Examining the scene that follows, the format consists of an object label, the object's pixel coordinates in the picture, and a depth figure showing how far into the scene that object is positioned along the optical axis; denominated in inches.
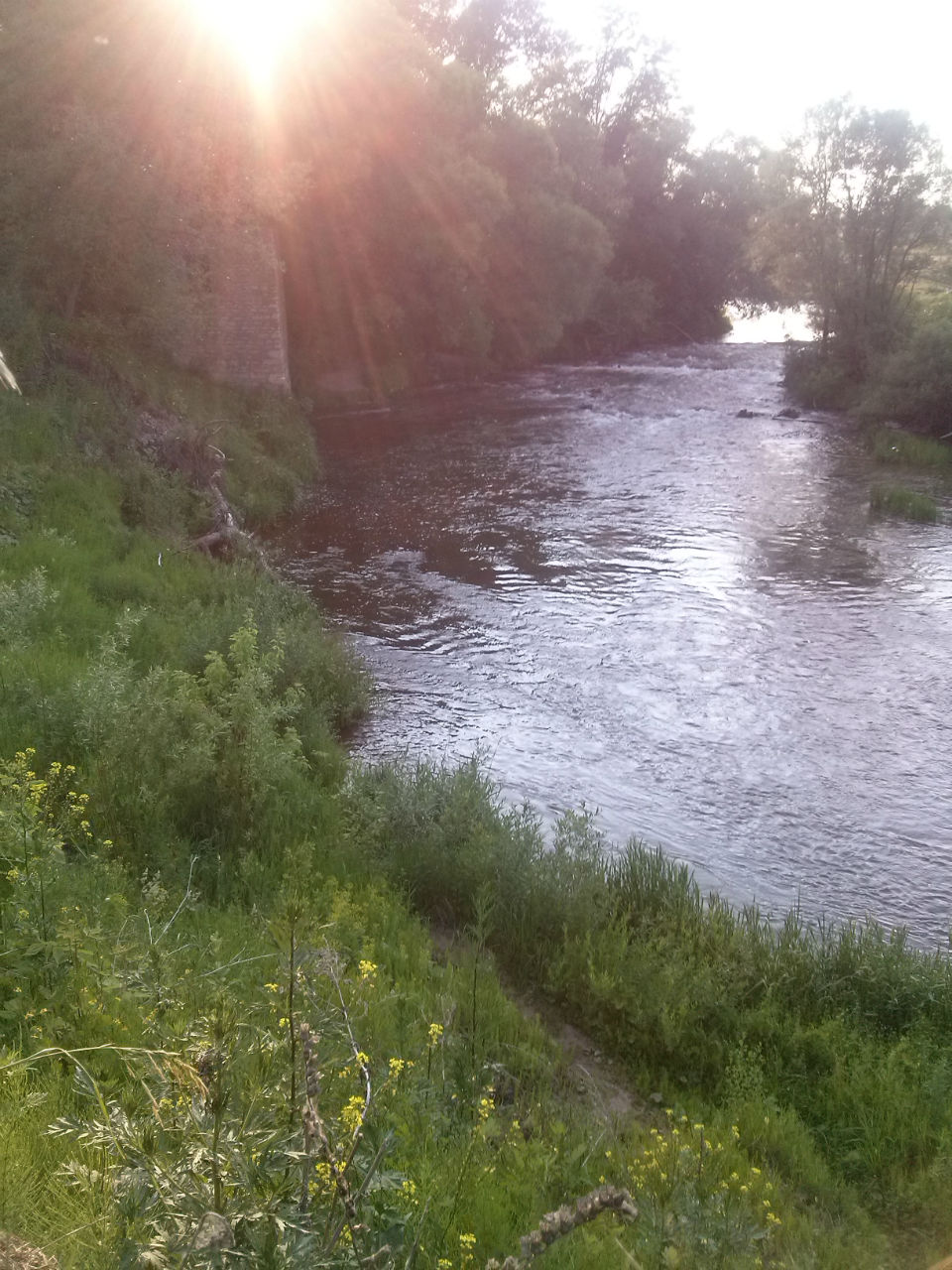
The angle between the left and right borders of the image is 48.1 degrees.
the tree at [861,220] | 893.8
